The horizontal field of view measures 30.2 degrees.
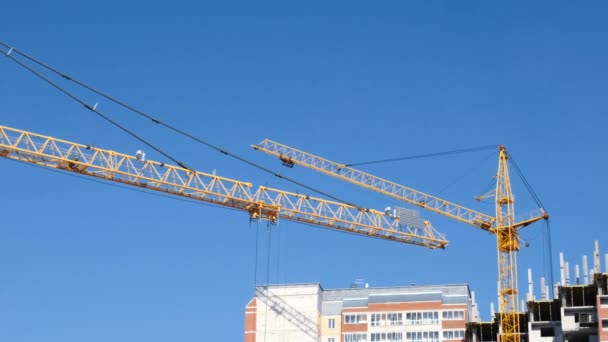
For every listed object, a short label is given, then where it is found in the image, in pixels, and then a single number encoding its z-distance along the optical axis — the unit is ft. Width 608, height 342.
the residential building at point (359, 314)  574.56
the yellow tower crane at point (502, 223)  544.21
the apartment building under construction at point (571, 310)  496.64
